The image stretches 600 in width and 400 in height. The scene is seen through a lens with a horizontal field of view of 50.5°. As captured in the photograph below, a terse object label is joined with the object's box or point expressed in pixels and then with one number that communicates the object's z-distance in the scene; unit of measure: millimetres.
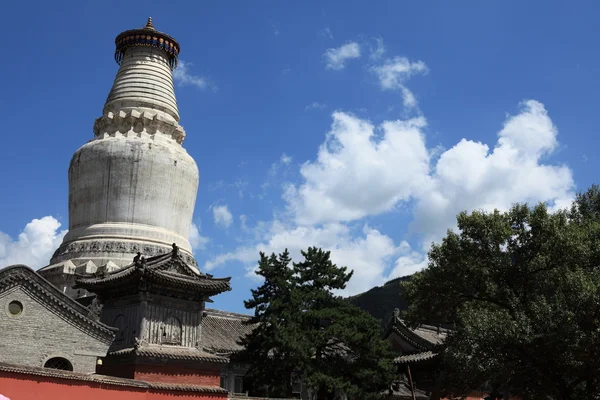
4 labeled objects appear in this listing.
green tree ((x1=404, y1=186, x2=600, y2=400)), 18922
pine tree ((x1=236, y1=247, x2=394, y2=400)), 23031
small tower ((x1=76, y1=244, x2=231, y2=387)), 22000
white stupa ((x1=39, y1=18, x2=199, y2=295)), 35219
